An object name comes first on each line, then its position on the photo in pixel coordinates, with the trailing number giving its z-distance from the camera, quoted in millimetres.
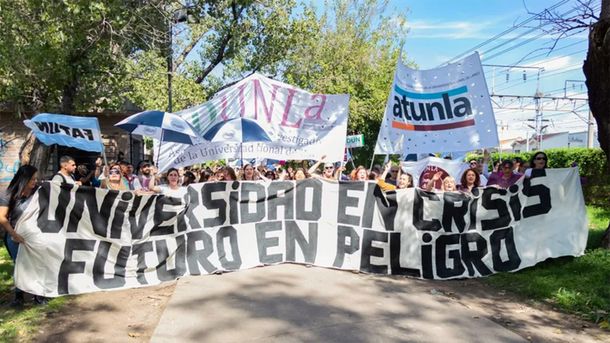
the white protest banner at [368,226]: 7102
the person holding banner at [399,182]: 8312
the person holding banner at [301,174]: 9369
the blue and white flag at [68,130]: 7576
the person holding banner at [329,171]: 10023
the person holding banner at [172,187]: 7445
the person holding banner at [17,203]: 5461
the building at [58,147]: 16734
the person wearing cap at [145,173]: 10029
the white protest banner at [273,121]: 8641
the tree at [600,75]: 6691
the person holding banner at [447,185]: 7965
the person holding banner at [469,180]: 7801
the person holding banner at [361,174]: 9062
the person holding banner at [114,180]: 7663
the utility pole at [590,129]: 27856
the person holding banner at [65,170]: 6577
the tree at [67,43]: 8883
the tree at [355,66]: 25688
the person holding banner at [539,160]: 8078
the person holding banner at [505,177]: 8117
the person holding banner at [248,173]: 9442
